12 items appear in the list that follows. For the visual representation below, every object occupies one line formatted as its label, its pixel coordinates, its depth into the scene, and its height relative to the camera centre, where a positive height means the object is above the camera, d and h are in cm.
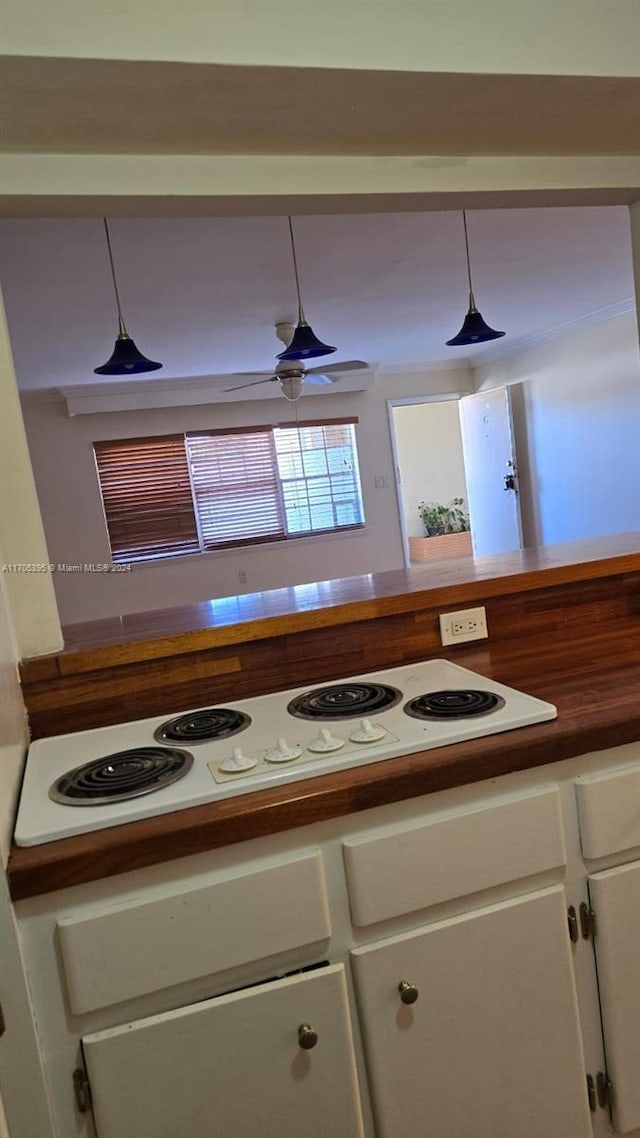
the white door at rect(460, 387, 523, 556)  641 +16
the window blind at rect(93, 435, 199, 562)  622 +32
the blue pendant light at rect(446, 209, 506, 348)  308 +71
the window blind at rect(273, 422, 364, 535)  680 +33
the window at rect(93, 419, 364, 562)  629 +33
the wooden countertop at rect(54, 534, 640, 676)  141 -22
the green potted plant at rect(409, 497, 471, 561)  915 -53
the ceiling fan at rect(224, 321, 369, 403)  417 +89
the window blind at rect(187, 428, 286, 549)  651 +32
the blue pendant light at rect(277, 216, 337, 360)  296 +72
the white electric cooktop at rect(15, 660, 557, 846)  98 -38
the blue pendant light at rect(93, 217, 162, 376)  275 +70
